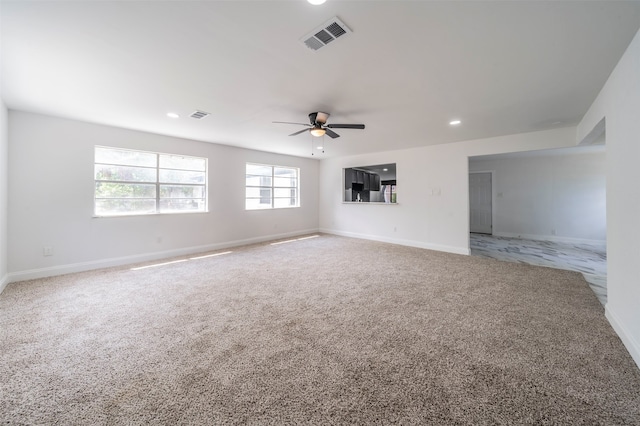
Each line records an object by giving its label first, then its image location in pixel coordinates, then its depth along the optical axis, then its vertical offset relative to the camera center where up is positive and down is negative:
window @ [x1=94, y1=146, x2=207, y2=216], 4.31 +0.62
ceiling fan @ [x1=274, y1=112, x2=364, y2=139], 3.42 +1.31
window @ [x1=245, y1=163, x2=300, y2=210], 6.50 +0.76
